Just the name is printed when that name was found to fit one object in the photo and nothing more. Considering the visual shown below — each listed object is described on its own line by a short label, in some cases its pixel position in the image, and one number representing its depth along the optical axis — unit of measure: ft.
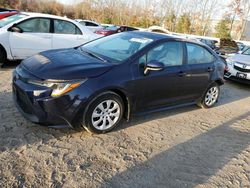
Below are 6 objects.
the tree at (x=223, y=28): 74.96
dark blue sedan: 8.31
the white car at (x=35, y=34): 15.78
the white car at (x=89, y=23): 44.71
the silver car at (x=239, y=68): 19.16
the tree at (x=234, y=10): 73.28
